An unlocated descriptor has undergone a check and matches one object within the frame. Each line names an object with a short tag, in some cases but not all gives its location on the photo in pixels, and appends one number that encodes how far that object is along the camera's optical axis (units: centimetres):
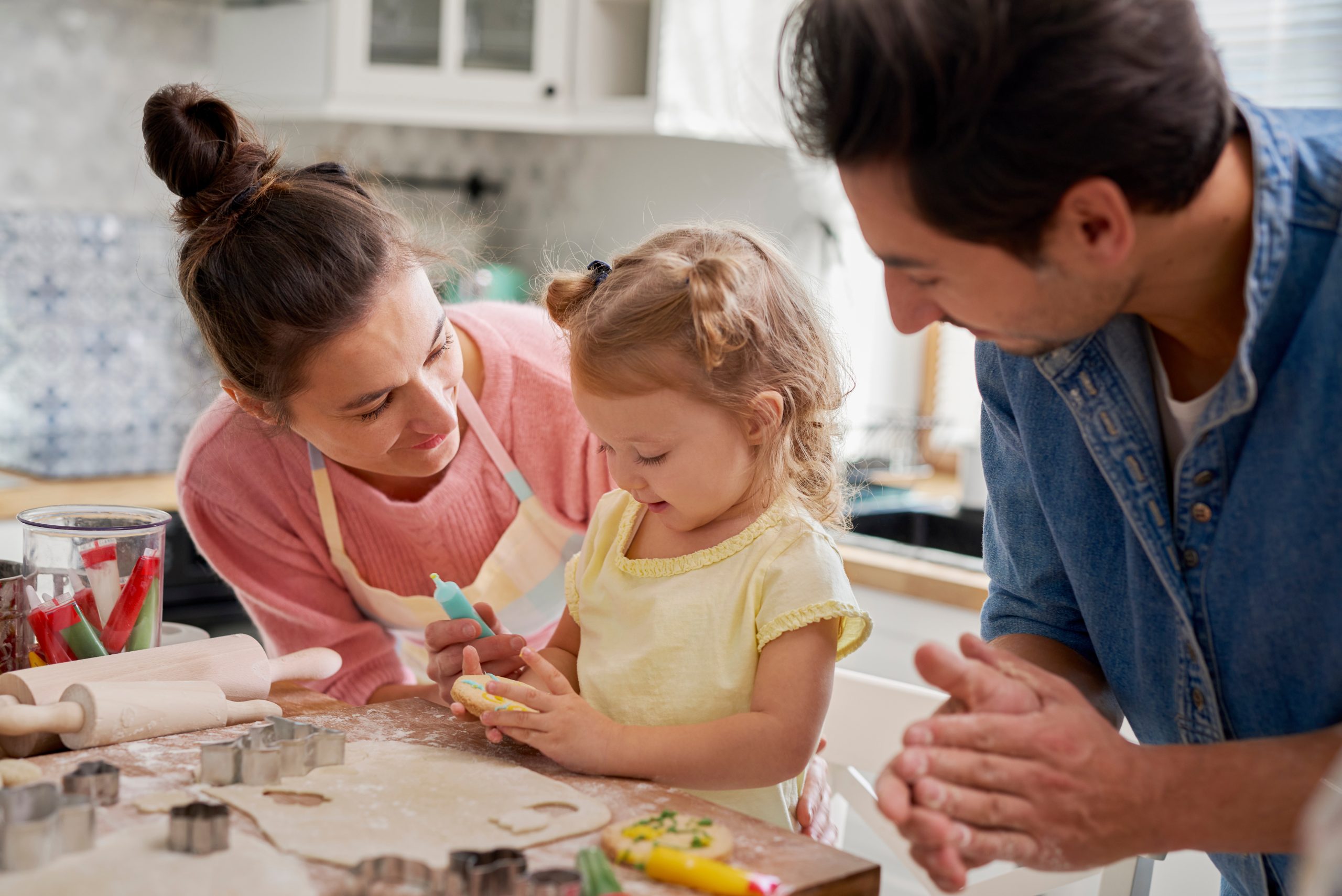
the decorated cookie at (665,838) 78
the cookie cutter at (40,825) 74
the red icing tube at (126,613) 113
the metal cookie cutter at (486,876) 72
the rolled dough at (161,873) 73
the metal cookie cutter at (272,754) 90
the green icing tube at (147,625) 115
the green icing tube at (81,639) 110
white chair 138
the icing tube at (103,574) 114
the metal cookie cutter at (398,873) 74
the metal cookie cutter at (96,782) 85
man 77
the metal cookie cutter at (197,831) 78
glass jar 111
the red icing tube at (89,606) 114
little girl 104
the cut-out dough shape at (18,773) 88
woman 131
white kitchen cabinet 297
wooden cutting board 77
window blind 220
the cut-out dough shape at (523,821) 83
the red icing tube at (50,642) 110
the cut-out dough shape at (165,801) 85
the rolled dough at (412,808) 81
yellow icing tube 74
